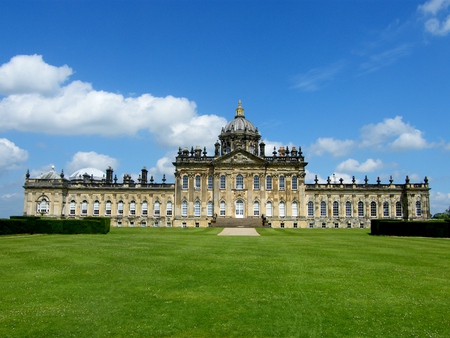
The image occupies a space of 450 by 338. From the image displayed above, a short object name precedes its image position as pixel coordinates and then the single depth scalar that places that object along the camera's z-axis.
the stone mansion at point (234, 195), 67.06
